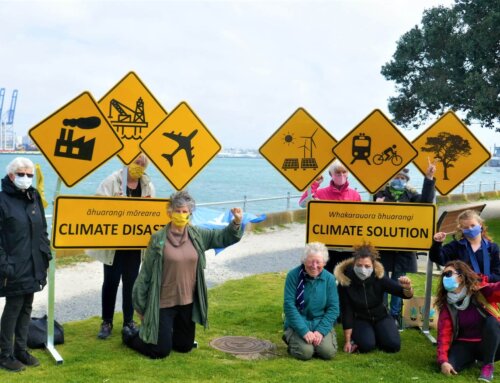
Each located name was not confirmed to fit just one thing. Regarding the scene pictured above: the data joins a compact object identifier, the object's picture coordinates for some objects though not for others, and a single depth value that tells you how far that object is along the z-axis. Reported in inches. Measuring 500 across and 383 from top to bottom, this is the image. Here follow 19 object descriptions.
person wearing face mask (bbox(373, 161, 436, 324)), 282.4
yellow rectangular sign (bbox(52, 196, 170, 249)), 234.8
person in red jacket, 227.8
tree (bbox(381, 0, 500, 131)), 716.7
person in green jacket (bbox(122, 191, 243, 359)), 233.3
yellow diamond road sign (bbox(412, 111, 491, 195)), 272.6
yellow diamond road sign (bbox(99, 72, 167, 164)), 257.6
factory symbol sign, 225.1
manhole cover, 251.1
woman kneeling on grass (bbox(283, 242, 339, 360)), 240.7
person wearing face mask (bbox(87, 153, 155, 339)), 257.9
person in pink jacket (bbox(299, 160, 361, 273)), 277.6
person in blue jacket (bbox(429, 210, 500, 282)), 241.3
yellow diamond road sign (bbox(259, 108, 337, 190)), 277.0
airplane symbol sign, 253.8
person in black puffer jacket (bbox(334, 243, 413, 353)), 251.8
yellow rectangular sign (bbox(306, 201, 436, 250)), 270.5
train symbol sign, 269.0
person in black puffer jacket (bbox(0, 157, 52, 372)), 208.5
